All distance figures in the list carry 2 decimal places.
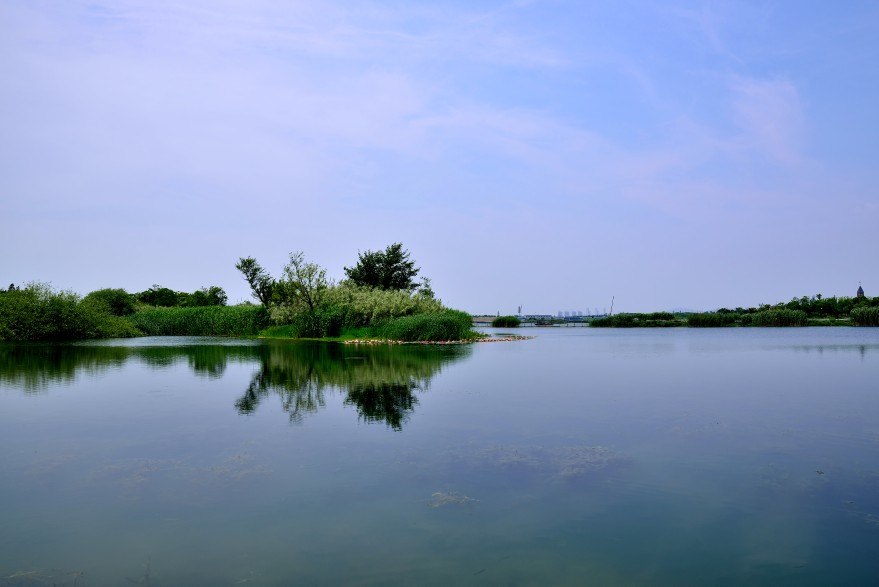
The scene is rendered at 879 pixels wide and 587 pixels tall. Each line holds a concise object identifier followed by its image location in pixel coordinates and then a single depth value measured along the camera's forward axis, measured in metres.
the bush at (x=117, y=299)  68.44
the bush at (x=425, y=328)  39.25
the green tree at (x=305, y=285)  47.81
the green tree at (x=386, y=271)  60.38
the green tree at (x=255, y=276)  63.39
